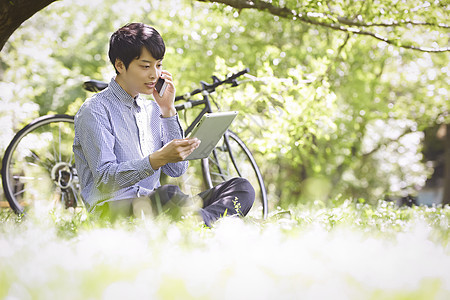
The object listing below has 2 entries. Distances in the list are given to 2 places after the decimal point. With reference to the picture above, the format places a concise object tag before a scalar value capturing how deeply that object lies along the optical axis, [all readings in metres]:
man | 5.46
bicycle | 8.07
